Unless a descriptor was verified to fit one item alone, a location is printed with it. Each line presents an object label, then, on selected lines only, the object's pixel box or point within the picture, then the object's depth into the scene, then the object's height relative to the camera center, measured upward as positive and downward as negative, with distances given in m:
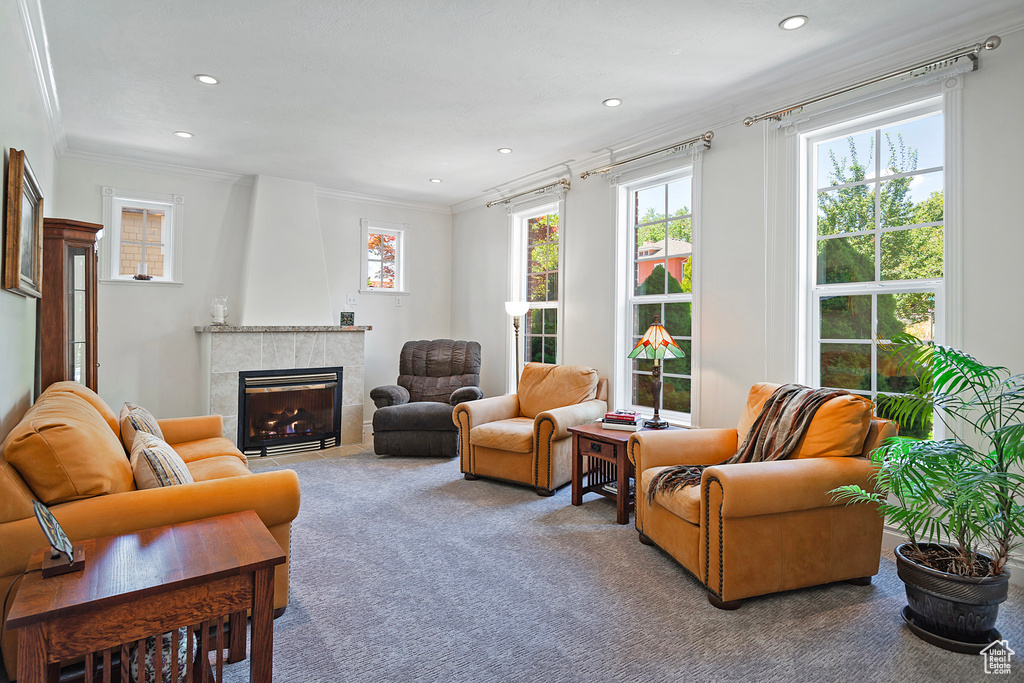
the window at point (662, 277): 4.09 +0.51
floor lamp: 5.17 +0.32
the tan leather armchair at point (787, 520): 2.26 -0.76
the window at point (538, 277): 5.46 +0.67
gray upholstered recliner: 4.90 -0.53
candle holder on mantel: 5.17 +0.27
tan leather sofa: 1.63 -0.52
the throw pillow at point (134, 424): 2.56 -0.41
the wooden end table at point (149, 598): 1.25 -0.63
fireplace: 5.17 -0.68
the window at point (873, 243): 2.88 +0.56
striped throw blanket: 2.59 -0.44
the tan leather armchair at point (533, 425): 3.81 -0.62
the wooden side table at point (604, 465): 3.28 -0.79
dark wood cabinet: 3.13 +0.26
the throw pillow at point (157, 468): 1.96 -0.47
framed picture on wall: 2.24 +0.49
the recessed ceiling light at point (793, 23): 2.64 +1.56
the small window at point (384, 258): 6.26 +0.97
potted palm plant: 1.94 -0.61
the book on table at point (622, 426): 3.53 -0.54
